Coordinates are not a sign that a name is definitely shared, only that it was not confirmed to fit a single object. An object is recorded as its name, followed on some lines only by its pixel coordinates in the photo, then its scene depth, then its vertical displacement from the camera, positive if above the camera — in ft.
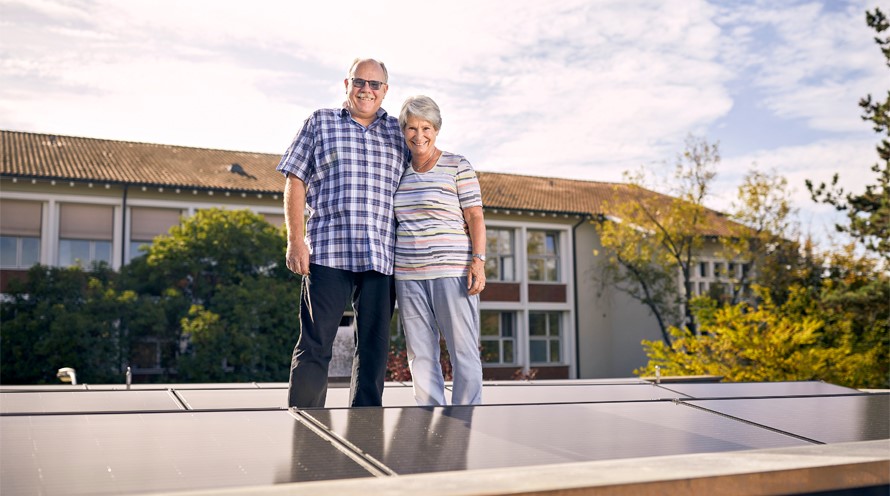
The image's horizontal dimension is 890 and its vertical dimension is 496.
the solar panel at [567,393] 15.55 -1.45
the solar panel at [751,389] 17.16 -1.51
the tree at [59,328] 65.26 -1.00
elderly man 13.35 +1.35
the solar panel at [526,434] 8.38 -1.28
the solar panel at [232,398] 13.60 -1.37
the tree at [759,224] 94.12 +10.03
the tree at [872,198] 65.31 +9.09
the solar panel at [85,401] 12.12 -1.29
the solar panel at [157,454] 6.98 -1.22
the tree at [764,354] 41.42 -1.85
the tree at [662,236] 100.01 +9.32
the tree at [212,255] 69.05 +4.70
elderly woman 14.08 +0.73
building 87.76 +9.84
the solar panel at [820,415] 10.84 -1.38
